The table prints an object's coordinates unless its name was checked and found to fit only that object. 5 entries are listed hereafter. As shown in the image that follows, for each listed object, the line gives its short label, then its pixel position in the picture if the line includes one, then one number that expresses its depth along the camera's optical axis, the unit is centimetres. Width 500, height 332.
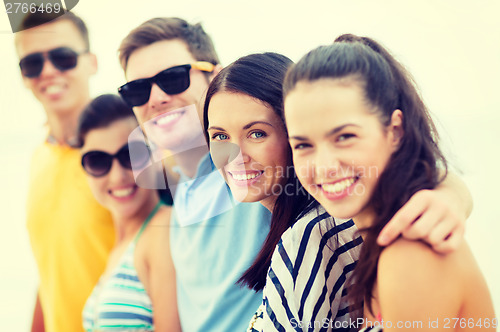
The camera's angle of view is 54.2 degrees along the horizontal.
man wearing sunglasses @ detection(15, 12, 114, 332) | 245
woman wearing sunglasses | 206
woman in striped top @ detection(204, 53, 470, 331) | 131
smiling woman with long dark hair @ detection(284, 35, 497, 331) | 108
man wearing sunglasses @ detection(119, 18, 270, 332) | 180
